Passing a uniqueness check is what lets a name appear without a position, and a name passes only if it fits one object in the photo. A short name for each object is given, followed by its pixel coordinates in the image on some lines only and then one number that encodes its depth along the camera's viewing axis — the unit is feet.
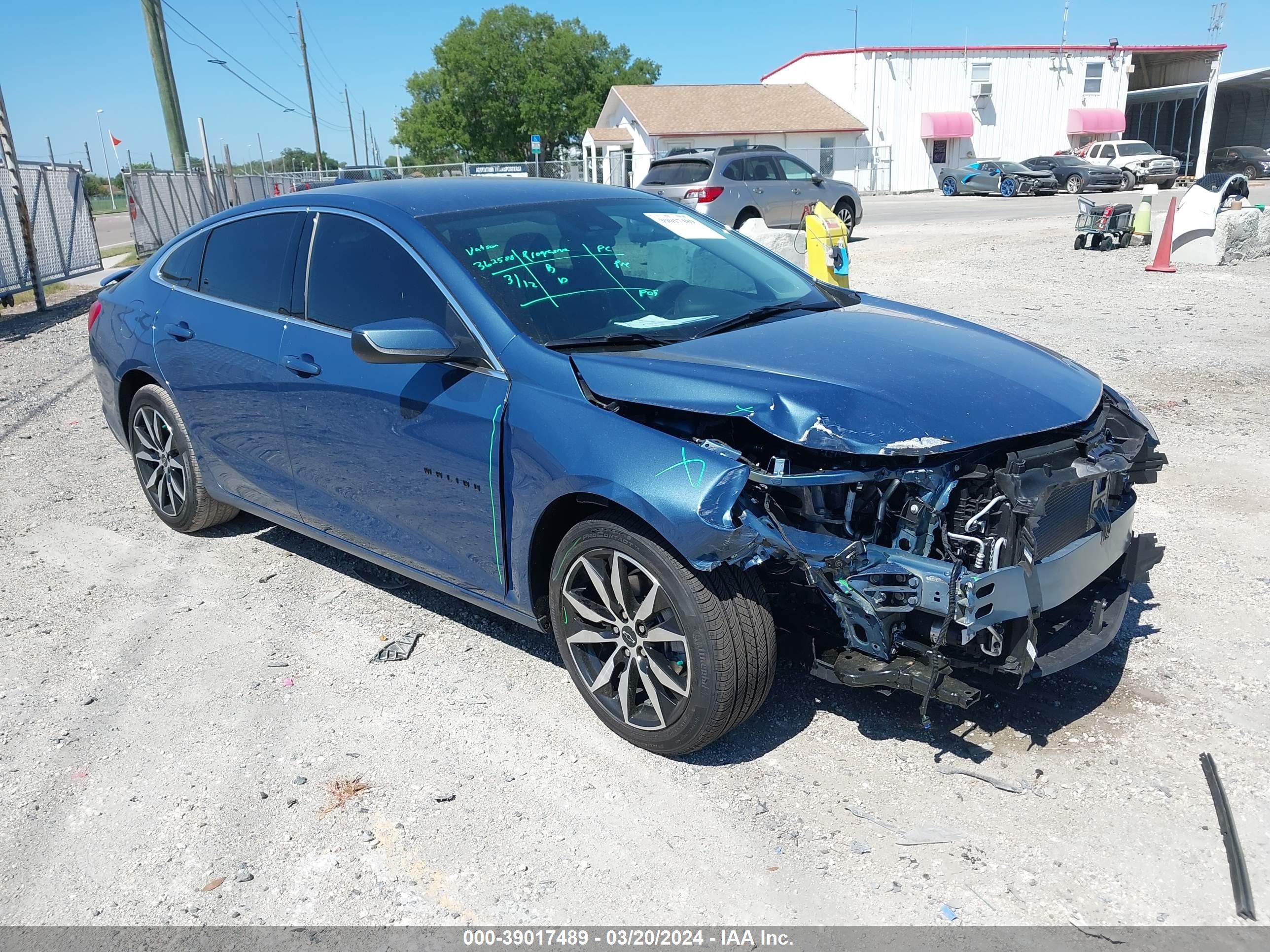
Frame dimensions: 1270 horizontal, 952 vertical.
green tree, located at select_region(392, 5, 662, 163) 235.40
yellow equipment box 32.96
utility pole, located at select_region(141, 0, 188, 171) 71.05
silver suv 60.54
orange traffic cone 45.91
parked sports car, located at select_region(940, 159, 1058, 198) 112.98
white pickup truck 112.88
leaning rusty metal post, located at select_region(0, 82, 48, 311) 46.98
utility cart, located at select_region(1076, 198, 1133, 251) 53.11
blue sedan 9.65
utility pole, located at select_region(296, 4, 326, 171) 160.45
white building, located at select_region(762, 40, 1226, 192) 162.20
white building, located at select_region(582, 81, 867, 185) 163.53
